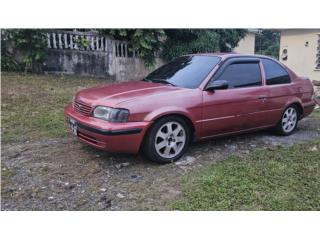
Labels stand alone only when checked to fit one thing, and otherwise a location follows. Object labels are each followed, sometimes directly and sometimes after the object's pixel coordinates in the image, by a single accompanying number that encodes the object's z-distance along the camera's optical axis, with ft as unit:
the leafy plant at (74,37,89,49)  33.95
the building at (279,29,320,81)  49.57
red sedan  13.08
